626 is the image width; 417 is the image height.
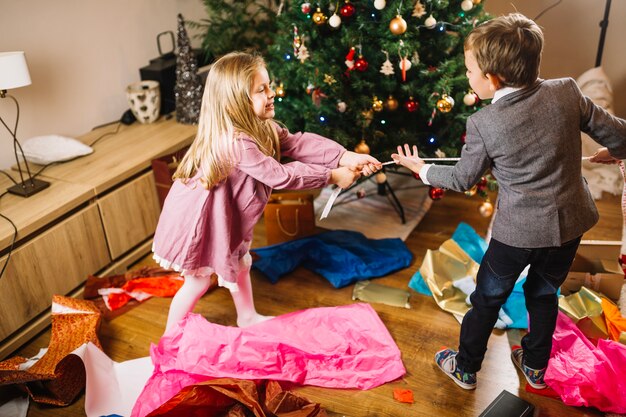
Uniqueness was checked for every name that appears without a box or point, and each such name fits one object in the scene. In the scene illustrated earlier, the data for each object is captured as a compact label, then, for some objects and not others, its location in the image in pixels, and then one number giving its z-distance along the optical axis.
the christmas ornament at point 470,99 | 2.41
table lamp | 2.10
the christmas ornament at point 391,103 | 2.51
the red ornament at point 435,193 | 2.55
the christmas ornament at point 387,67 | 2.38
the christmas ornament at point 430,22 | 2.32
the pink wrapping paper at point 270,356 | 1.91
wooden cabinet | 2.15
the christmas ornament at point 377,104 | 2.47
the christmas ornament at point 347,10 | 2.34
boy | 1.45
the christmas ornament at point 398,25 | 2.24
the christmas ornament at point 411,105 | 2.49
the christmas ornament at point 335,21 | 2.33
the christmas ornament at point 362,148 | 2.51
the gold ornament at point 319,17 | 2.37
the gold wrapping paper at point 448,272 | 2.28
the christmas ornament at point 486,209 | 2.60
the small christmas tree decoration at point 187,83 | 3.00
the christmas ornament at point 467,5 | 2.37
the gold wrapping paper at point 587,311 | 2.02
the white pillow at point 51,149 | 2.54
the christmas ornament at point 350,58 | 2.39
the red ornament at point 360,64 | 2.37
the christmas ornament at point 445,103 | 2.35
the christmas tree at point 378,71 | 2.37
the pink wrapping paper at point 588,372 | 1.78
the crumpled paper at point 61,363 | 1.88
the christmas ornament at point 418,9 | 2.32
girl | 1.79
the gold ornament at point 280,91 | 2.63
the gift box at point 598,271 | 2.22
